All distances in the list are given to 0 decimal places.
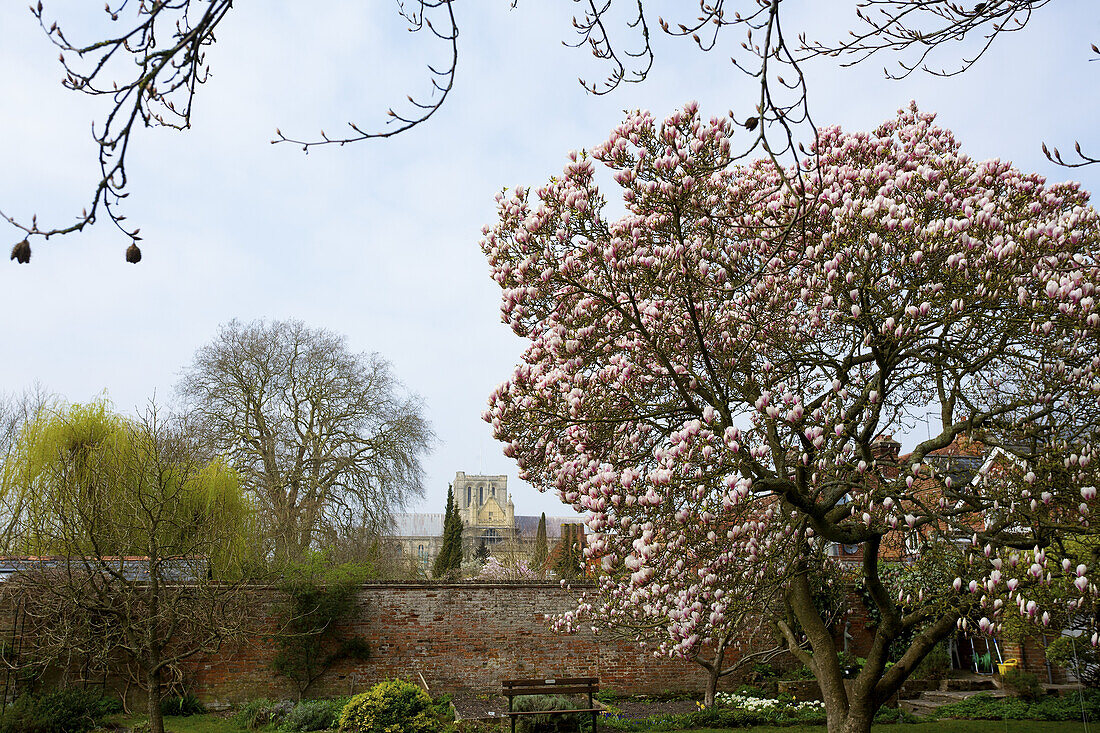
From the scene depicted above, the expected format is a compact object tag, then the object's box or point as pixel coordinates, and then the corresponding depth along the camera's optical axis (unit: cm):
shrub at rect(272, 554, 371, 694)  1169
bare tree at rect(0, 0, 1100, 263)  160
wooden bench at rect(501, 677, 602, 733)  957
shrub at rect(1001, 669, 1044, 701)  1185
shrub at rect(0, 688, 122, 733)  878
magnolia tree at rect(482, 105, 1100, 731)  510
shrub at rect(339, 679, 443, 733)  762
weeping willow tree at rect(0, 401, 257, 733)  809
